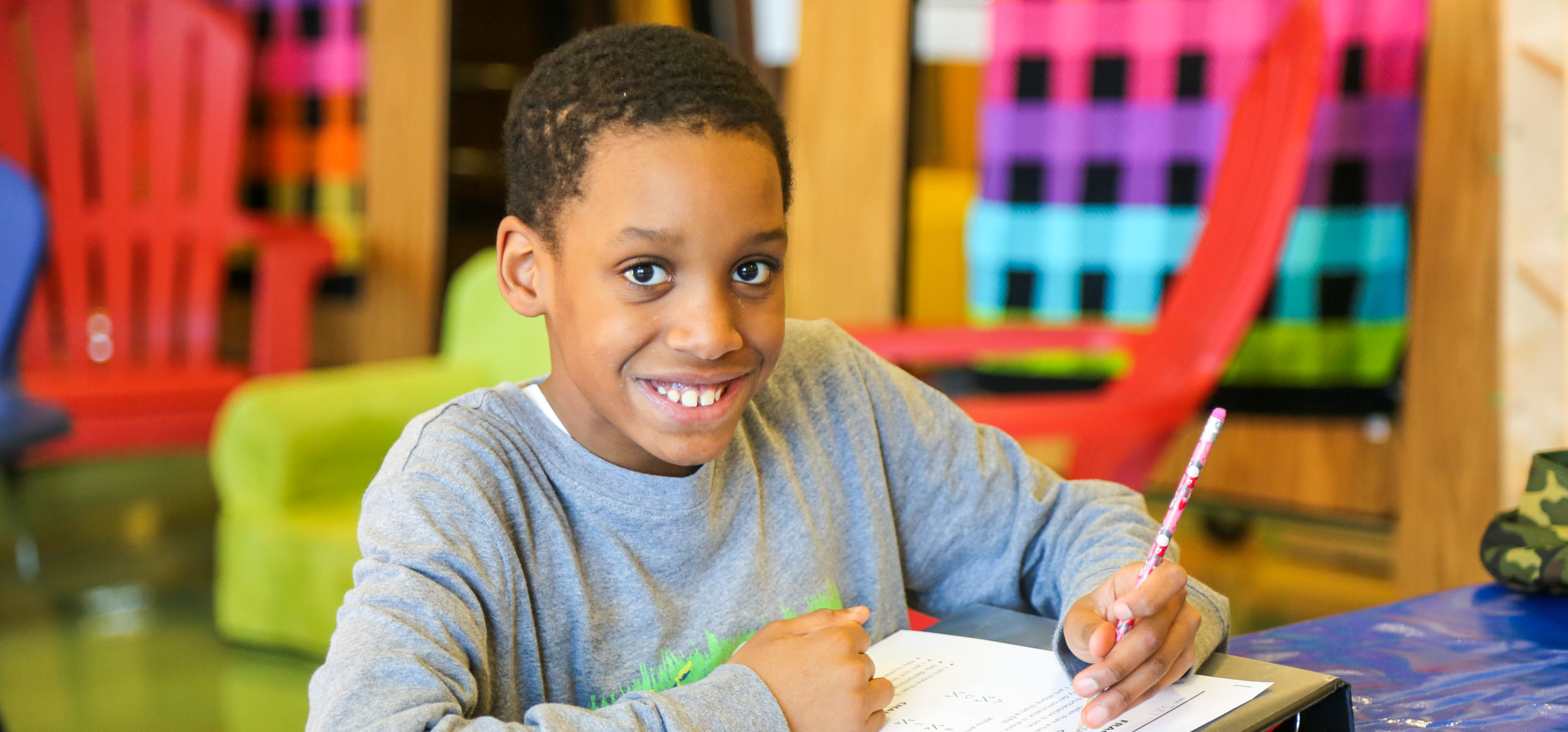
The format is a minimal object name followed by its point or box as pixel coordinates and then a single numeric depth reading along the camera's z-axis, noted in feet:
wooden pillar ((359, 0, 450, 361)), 11.29
